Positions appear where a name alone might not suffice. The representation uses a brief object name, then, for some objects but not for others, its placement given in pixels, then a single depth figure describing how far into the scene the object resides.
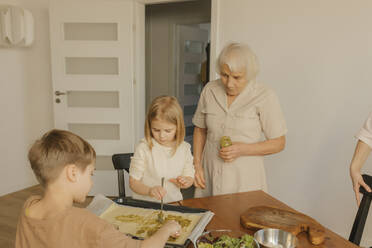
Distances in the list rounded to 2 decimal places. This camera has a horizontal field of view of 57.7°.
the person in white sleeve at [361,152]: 1.54
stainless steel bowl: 1.06
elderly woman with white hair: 1.71
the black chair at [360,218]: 1.46
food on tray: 1.14
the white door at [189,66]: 4.93
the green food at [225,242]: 0.97
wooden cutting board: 1.13
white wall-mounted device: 3.55
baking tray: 1.31
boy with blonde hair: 0.89
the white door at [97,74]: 3.53
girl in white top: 1.53
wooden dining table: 1.14
